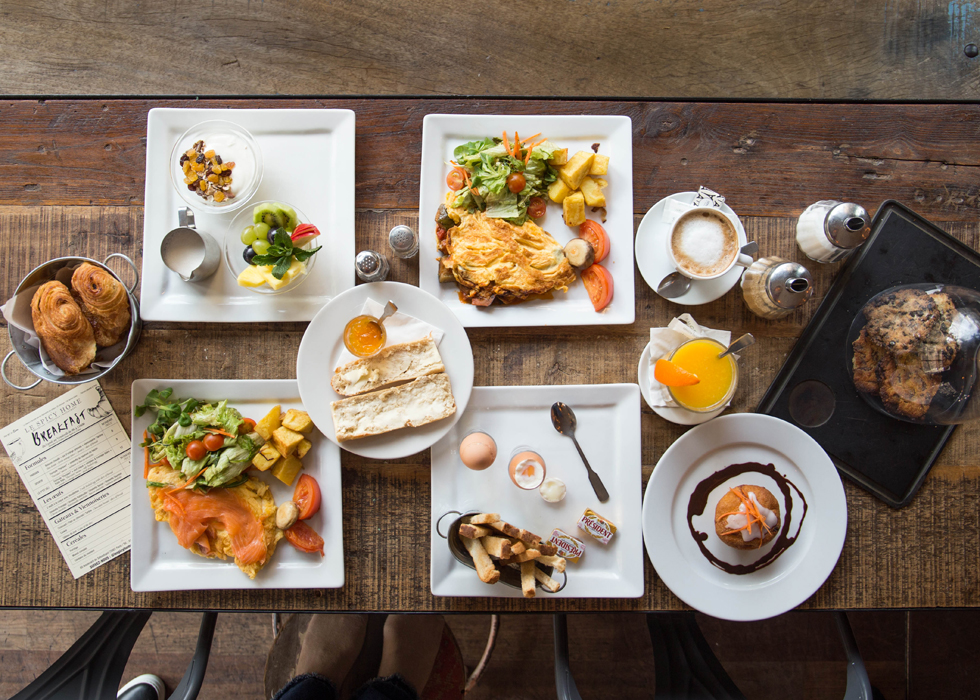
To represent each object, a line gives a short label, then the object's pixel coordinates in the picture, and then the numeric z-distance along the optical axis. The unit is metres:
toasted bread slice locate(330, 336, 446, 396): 0.98
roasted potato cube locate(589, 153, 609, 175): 0.99
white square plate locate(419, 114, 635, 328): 0.99
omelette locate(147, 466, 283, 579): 0.97
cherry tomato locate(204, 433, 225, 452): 0.96
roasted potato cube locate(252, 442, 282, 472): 0.98
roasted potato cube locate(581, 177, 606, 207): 0.99
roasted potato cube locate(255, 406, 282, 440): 0.98
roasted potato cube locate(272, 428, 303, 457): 0.97
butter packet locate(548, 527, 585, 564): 0.98
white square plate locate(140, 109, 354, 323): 0.99
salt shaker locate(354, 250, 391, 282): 0.97
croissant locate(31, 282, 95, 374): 0.92
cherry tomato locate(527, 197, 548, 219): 1.01
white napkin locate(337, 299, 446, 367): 0.99
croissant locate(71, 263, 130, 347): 0.93
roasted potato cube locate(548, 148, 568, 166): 0.99
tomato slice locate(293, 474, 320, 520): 0.97
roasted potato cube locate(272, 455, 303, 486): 0.98
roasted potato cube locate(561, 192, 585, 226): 0.99
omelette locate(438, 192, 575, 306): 0.99
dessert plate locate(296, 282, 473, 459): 0.98
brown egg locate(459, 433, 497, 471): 0.95
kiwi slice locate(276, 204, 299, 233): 0.97
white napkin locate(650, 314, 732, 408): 0.98
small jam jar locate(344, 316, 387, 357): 0.98
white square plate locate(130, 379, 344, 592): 0.98
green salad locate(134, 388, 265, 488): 0.96
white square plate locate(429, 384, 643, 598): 0.98
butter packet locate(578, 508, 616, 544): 0.98
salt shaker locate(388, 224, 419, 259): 0.97
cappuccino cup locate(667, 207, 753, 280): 0.97
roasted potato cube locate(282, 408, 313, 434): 0.98
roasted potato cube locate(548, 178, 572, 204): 1.00
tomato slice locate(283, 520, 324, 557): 0.97
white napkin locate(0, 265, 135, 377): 0.92
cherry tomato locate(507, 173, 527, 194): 0.99
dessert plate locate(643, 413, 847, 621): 0.98
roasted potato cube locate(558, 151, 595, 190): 0.98
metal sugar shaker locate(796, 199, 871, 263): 0.96
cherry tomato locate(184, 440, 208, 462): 0.96
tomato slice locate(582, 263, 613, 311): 0.98
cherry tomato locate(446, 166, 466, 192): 1.01
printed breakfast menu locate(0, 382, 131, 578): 0.99
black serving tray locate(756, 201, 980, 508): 1.00
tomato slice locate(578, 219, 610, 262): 0.99
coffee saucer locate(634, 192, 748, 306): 0.99
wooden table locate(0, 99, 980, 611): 1.00
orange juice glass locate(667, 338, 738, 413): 0.97
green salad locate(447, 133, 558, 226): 0.99
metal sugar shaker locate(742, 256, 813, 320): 0.95
